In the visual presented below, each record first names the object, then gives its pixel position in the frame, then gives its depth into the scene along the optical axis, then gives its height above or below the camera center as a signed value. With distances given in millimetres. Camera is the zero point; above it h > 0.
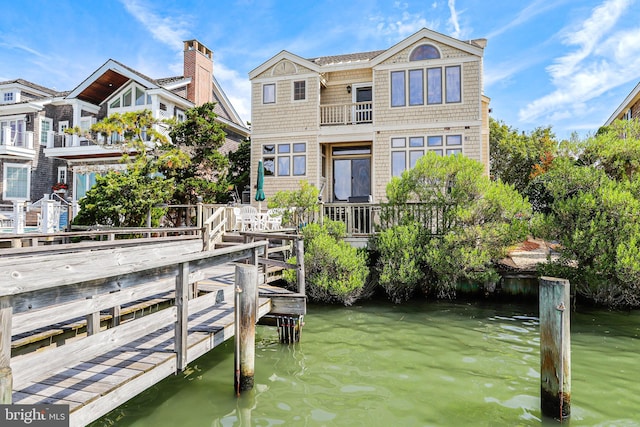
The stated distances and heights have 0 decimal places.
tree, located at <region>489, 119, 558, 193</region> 27203 +4578
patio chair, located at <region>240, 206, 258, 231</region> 13323 -89
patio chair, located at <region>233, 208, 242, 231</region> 13362 -26
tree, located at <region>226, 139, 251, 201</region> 20805 +2857
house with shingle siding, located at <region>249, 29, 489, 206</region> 16375 +4484
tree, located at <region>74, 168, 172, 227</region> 14912 +573
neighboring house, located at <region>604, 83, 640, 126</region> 20170 +6143
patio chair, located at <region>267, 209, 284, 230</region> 13709 -160
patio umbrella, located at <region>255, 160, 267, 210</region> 15344 +1262
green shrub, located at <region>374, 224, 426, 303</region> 10695 -1126
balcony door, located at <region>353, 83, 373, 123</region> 17709 +5008
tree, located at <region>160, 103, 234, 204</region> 17748 +2757
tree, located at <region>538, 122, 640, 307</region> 9367 +6
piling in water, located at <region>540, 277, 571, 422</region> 4727 -1574
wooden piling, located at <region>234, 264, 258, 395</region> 5266 -1403
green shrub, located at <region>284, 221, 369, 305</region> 10463 -1400
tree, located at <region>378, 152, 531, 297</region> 10445 -40
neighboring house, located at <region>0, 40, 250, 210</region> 21828 +6037
